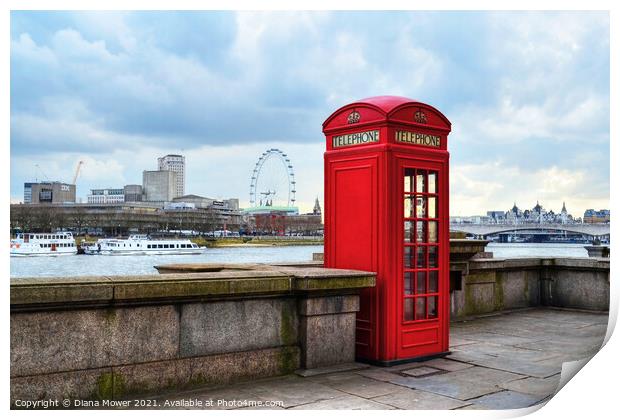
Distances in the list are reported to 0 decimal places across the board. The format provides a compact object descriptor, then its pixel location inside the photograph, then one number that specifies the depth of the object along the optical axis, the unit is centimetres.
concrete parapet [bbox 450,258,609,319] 1022
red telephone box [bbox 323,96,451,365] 653
